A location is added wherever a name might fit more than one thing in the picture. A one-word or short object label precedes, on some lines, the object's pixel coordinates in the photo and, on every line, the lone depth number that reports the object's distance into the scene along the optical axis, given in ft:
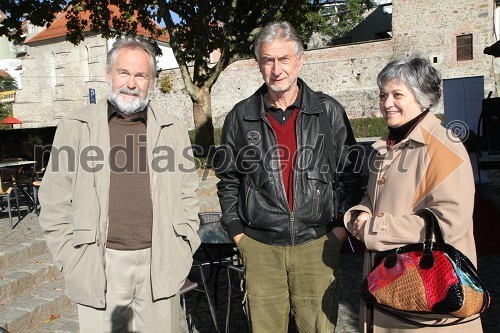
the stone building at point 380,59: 87.10
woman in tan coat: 6.51
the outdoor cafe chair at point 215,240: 12.61
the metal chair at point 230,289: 11.39
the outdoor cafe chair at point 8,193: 20.54
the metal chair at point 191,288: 10.77
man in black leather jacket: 8.22
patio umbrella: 93.91
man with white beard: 7.78
